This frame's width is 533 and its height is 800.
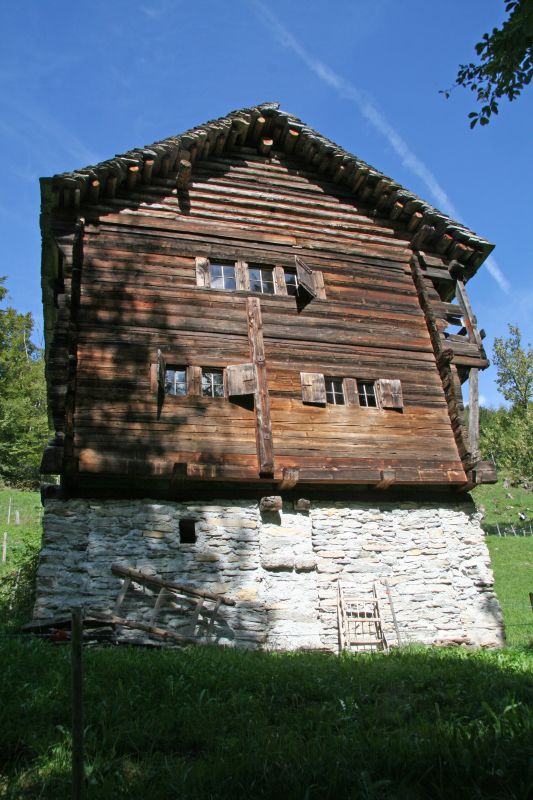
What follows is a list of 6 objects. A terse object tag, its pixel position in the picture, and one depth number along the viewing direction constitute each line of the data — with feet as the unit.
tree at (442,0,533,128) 22.18
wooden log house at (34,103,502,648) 39.55
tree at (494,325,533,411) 150.10
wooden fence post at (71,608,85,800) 12.13
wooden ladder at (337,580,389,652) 38.50
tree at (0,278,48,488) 110.73
